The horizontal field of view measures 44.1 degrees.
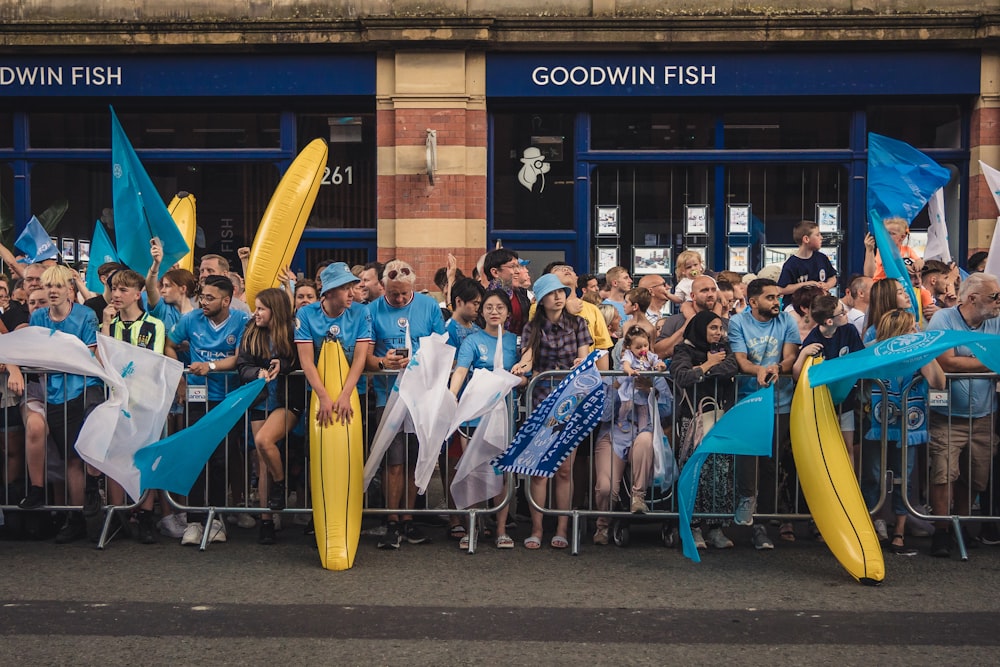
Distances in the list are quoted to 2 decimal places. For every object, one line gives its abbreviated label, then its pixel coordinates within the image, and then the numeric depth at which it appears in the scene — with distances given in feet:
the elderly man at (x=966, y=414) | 26.61
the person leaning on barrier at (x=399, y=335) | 27.73
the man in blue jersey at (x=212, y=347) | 28.07
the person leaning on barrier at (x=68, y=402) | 27.58
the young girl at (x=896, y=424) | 26.89
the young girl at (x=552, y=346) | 27.40
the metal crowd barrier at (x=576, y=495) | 26.73
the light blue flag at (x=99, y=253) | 37.78
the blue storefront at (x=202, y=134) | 49.55
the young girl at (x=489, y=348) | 27.30
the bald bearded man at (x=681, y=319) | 27.89
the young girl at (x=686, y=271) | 36.11
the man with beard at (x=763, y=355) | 26.76
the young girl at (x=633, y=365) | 27.58
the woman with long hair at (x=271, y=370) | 27.20
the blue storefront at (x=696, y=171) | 49.62
